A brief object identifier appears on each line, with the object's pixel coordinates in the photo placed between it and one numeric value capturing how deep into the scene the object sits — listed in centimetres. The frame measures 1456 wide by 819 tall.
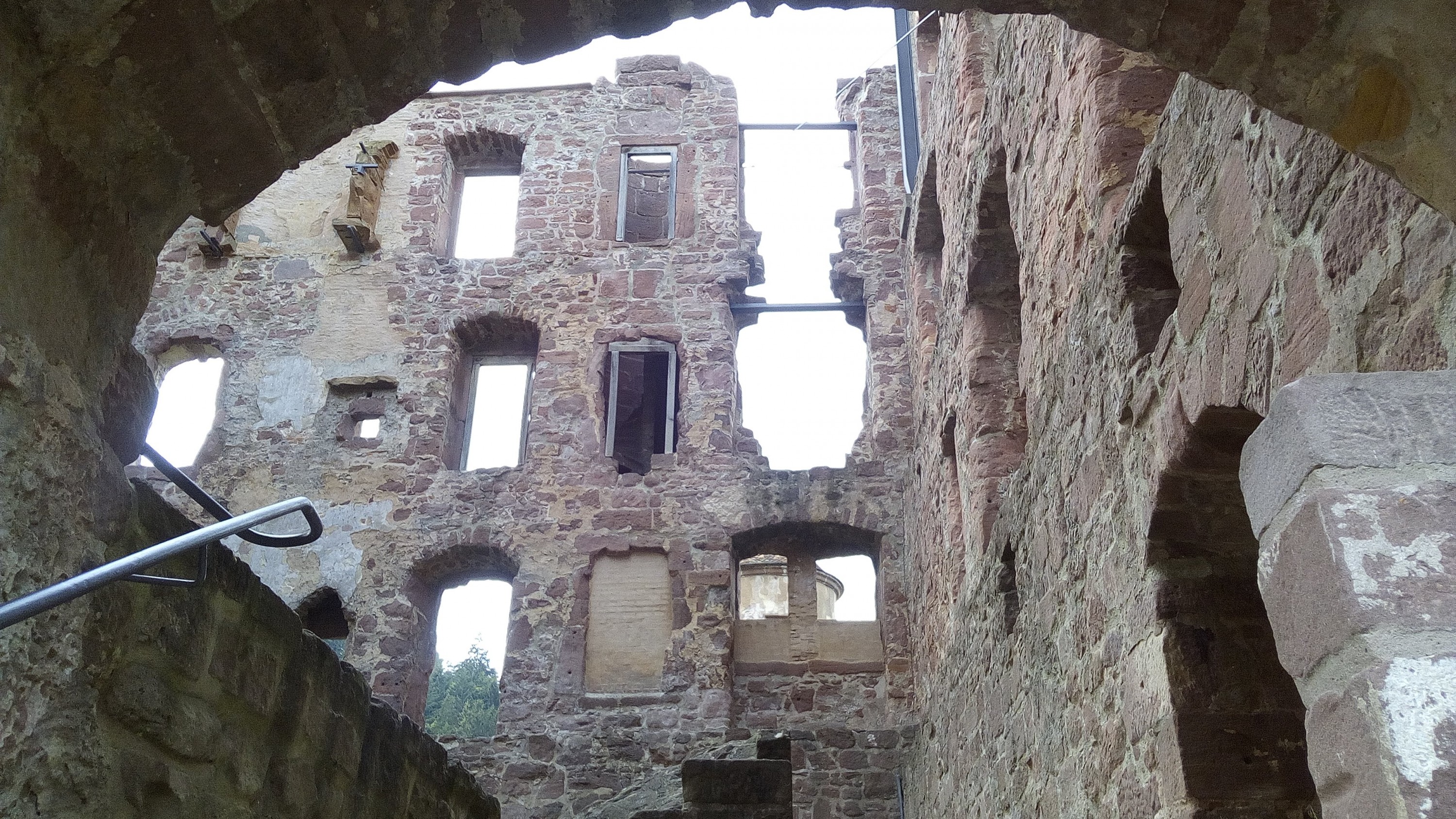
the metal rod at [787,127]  1337
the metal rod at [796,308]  1201
